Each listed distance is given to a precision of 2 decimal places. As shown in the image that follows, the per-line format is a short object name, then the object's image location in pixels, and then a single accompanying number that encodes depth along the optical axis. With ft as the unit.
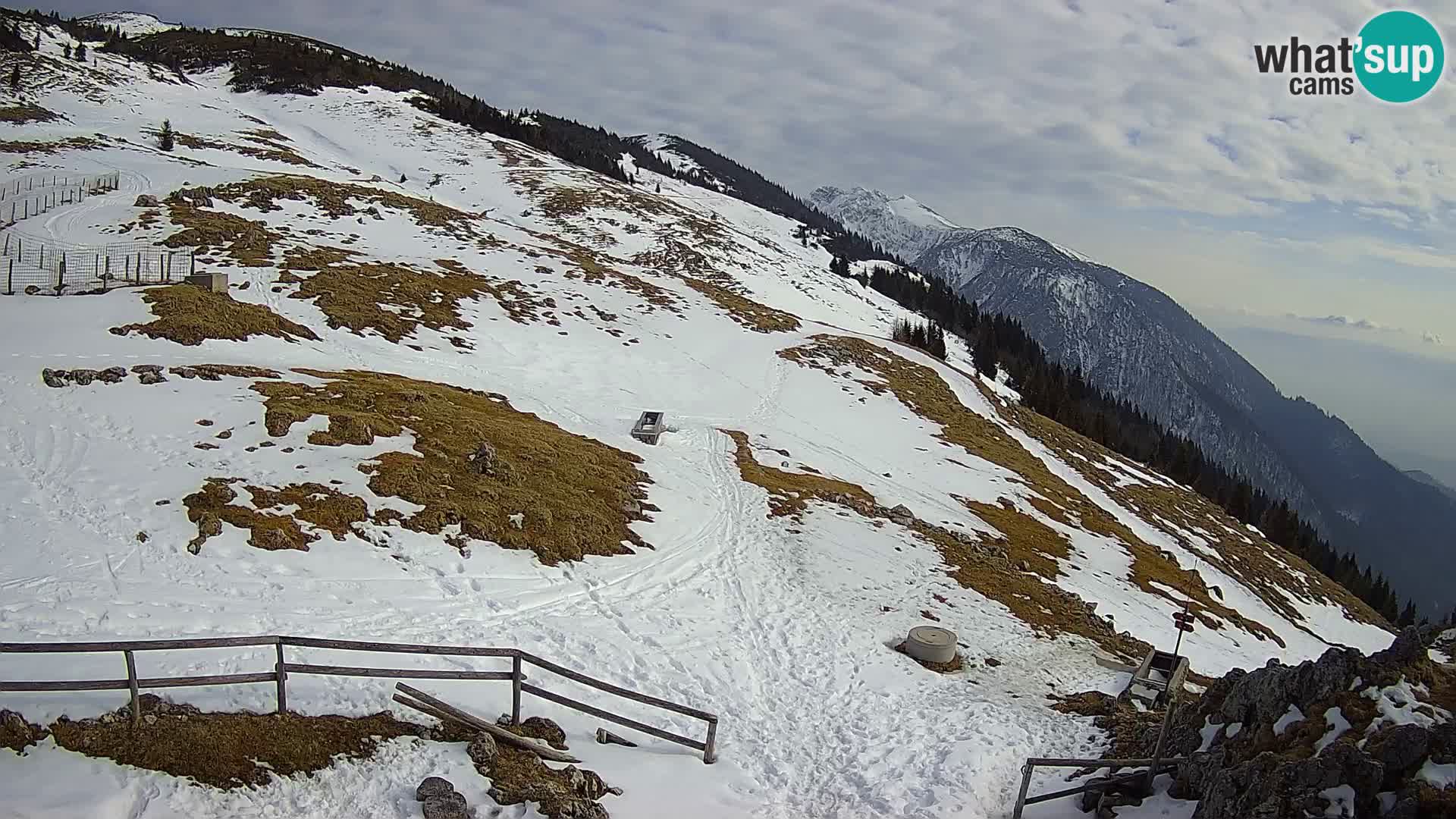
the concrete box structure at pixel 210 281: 120.06
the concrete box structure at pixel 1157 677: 60.08
